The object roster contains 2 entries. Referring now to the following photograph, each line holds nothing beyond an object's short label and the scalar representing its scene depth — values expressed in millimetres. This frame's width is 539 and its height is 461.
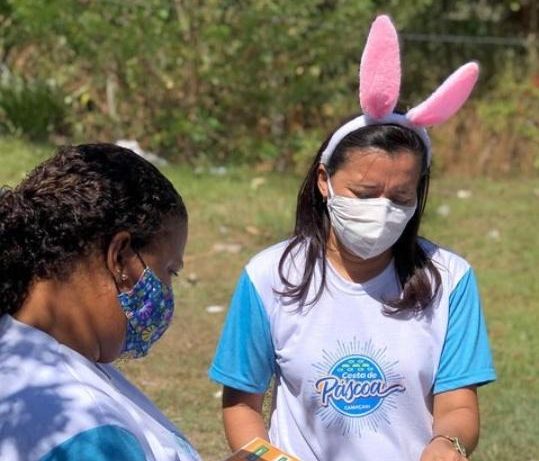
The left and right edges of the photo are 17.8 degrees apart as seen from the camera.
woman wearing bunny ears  4263
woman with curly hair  2540
